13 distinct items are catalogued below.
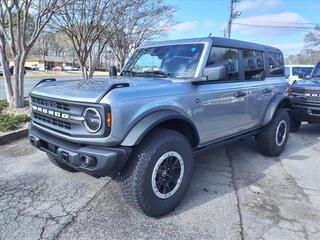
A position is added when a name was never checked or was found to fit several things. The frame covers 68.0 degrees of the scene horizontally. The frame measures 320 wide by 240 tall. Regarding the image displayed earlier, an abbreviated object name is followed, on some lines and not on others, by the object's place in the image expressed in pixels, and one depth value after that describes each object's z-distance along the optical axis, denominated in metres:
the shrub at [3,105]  6.23
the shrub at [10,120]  4.72
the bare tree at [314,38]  36.98
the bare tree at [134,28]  10.62
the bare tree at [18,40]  5.91
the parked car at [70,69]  58.92
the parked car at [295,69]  11.77
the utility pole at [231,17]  18.83
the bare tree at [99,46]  9.96
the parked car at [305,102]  5.48
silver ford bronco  2.23
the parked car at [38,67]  56.52
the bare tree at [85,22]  7.81
